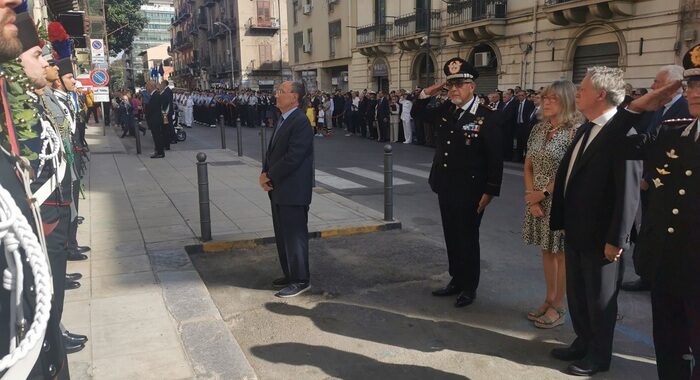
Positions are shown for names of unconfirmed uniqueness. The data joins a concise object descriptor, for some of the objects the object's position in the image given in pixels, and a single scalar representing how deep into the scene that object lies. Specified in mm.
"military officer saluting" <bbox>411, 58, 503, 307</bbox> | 4316
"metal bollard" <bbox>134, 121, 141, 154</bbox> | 15191
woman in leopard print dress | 3932
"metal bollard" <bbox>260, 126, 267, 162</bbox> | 11631
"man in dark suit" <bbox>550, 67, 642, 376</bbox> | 3139
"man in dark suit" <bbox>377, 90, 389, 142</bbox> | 19797
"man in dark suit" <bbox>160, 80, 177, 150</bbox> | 14951
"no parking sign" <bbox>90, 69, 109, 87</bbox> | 19203
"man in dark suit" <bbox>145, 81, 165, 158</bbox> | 14273
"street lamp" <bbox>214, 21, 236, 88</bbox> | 56188
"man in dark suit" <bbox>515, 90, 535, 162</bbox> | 13664
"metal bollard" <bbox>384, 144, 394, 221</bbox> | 7081
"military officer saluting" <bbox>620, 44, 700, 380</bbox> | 2580
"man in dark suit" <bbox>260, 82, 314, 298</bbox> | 4719
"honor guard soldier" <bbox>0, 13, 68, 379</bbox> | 1529
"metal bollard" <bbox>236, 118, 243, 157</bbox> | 14805
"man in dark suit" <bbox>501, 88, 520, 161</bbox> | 14117
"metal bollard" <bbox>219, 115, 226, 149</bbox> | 16578
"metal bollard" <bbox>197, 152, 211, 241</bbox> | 6156
